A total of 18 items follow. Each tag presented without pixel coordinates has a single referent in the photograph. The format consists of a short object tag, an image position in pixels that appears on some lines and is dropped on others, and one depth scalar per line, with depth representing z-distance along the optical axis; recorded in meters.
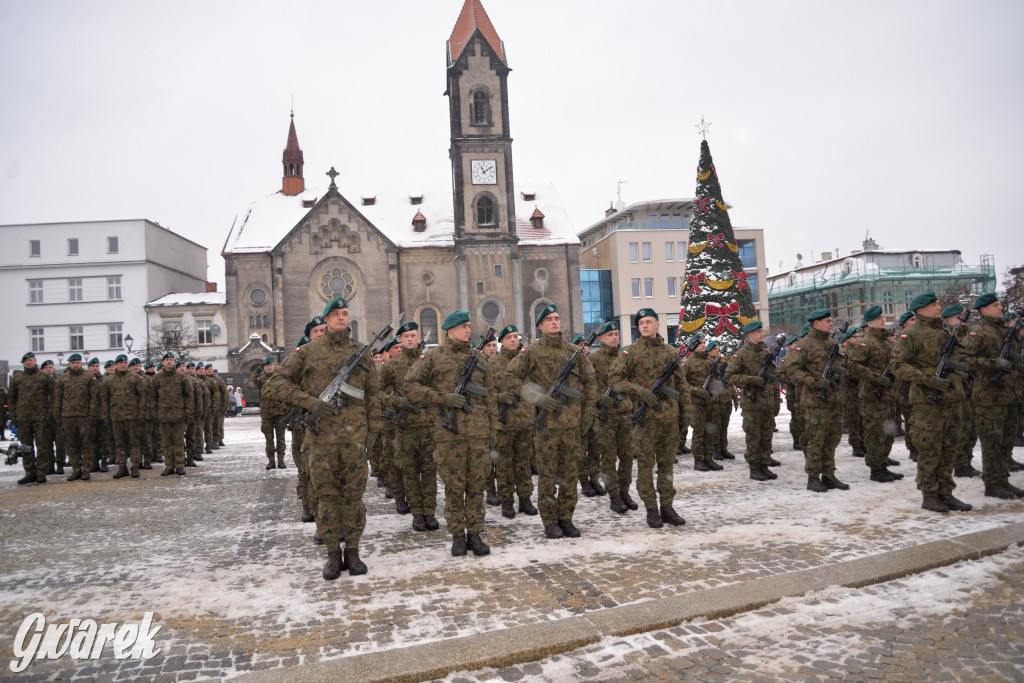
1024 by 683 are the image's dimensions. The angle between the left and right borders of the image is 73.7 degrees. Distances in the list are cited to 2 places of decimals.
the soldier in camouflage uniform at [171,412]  12.23
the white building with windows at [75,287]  49.97
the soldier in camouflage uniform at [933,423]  6.73
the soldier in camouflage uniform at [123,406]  12.10
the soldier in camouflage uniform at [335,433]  5.50
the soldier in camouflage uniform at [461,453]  6.02
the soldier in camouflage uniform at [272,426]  11.20
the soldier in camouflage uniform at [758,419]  9.36
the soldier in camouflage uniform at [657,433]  6.78
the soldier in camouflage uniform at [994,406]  7.08
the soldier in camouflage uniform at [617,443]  7.64
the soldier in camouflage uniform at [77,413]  11.84
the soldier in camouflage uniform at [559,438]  6.54
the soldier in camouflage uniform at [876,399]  8.69
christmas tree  27.16
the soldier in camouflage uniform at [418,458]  7.17
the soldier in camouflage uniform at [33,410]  11.91
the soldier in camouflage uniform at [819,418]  8.16
